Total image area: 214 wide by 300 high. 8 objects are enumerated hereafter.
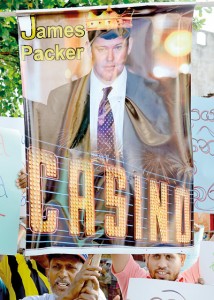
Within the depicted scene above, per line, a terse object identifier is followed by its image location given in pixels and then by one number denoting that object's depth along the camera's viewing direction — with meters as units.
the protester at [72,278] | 4.65
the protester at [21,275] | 5.25
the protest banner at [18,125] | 5.46
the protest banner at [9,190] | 5.14
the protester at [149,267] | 5.02
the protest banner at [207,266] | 5.29
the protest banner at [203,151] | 5.67
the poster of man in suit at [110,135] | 4.56
